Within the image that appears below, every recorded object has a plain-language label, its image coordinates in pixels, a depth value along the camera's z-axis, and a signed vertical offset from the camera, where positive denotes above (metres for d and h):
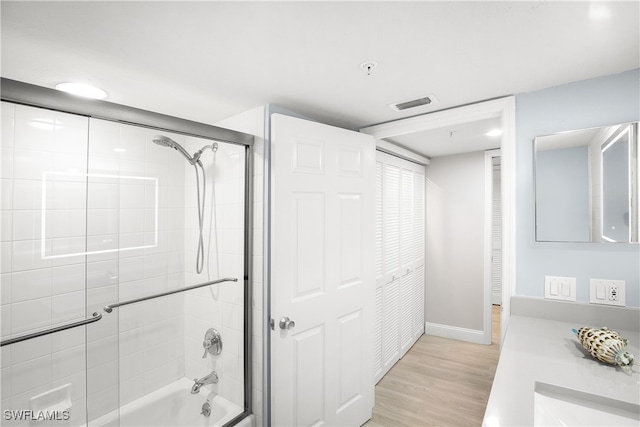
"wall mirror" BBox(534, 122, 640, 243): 1.45 +0.17
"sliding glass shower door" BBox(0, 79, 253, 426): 1.23 -0.24
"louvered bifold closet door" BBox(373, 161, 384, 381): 2.77 -0.50
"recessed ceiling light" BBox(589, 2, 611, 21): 1.01 +0.71
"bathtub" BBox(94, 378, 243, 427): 1.77 -1.17
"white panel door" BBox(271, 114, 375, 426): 1.79 -0.37
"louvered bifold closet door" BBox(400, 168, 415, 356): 3.24 -0.46
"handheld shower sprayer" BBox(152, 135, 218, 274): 1.72 +0.23
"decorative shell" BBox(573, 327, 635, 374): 1.11 -0.50
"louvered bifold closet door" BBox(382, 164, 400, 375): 2.89 -0.49
